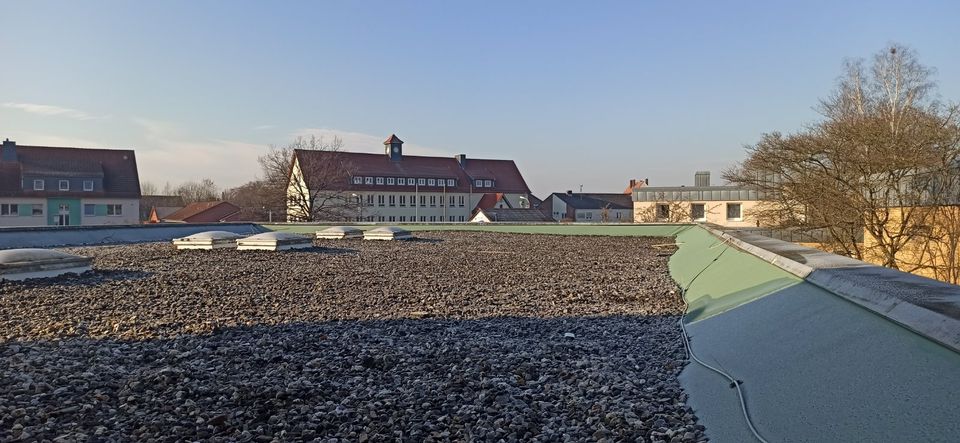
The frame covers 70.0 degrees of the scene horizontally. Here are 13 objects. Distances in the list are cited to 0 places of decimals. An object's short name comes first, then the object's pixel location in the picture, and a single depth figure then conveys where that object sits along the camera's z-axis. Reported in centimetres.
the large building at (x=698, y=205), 5116
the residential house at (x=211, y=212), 7094
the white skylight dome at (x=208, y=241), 2120
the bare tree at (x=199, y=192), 10425
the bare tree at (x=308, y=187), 5309
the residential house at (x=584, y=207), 8375
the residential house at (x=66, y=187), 5334
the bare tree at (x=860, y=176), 2127
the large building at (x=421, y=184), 7450
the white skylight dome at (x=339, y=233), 2880
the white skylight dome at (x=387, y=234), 2684
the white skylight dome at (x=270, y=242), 2086
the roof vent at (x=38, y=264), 1233
